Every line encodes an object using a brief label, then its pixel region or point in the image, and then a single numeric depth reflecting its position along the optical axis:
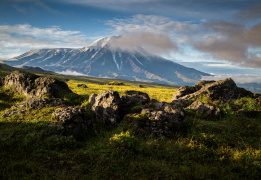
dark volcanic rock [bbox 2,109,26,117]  11.40
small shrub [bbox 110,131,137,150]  8.54
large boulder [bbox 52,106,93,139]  10.34
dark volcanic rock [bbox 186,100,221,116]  15.52
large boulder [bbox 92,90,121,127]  12.71
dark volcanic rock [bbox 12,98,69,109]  12.93
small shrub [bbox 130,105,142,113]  13.73
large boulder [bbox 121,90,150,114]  14.77
